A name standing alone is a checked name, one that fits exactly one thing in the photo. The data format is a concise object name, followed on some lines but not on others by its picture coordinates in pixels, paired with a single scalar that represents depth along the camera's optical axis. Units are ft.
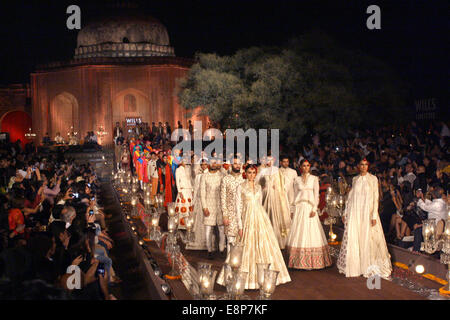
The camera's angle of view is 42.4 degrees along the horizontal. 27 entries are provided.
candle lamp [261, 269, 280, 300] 21.58
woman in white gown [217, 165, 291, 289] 27.66
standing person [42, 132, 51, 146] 110.72
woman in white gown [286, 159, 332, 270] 31.17
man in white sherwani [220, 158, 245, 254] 31.61
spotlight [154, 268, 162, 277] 27.83
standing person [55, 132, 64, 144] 112.94
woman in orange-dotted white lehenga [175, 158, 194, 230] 43.14
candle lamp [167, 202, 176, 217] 32.01
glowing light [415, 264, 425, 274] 29.51
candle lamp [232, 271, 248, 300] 21.27
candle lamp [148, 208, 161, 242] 34.32
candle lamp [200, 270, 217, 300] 21.74
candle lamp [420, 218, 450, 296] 26.99
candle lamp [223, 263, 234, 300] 21.48
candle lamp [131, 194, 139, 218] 47.80
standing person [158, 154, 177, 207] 52.34
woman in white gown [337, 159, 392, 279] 29.84
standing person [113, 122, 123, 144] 109.03
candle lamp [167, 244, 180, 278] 30.32
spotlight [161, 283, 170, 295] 25.11
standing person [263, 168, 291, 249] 36.35
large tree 75.87
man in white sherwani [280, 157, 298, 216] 37.58
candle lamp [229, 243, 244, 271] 22.94
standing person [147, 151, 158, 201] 56.75
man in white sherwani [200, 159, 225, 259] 35.40
